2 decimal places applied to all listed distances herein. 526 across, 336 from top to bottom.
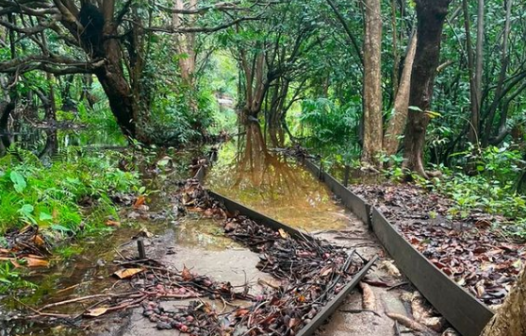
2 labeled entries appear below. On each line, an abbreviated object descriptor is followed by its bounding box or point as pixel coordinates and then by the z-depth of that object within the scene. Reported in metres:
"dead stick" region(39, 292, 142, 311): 2.88
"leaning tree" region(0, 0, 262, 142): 8.21
